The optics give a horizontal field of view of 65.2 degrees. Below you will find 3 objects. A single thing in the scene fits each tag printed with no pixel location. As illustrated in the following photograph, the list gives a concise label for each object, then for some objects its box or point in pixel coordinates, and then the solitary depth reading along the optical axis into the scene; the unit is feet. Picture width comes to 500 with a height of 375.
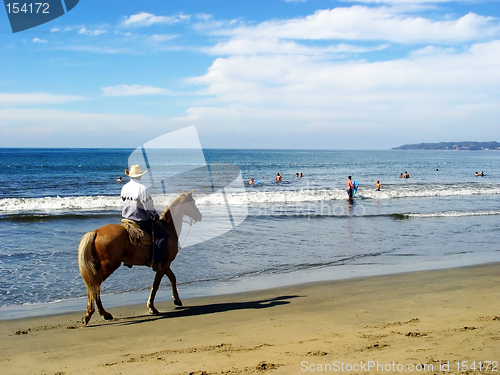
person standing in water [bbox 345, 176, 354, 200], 88.17
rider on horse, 21.44
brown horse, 19.49
